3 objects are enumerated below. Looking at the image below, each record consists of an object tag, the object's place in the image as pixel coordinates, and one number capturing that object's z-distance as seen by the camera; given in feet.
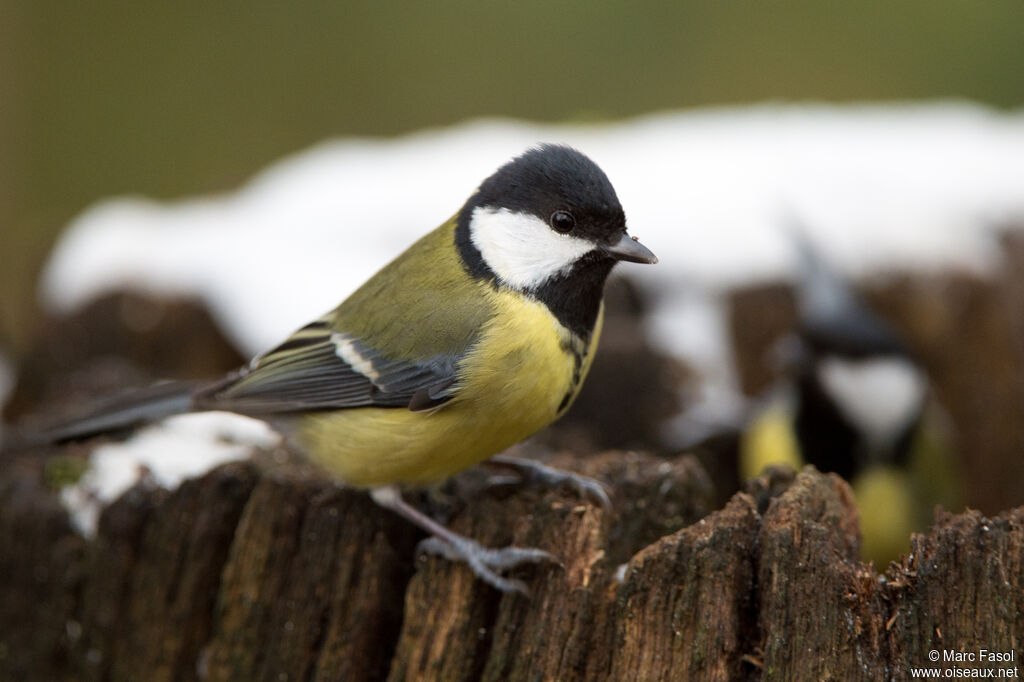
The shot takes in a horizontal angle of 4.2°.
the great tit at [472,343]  8.89
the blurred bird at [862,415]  9.22
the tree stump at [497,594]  8.74
